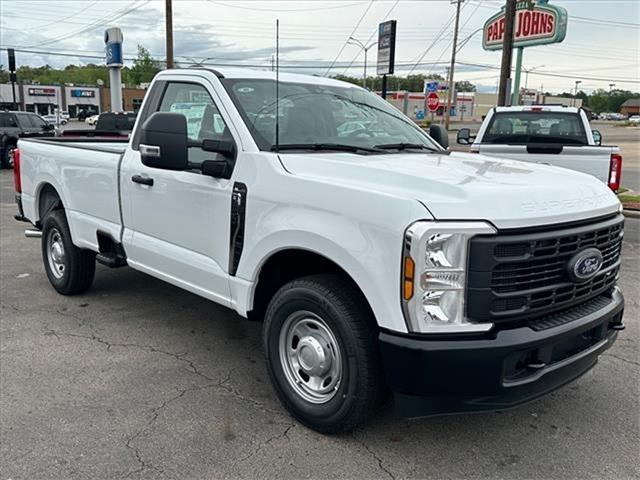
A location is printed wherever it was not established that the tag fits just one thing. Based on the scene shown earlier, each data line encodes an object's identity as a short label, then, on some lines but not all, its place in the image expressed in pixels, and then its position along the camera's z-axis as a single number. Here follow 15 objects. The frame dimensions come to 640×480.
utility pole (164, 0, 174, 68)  23.55
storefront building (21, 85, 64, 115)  83.56
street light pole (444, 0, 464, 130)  51.91
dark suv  18.45
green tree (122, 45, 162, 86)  92.94
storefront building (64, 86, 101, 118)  89.88
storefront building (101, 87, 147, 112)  85.91
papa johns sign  21.50
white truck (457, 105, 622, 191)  7.87
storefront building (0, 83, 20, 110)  81.69
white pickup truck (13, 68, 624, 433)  2.70
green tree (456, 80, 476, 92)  143.00
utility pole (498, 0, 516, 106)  15.86
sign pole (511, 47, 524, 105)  21.27
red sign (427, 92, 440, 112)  32.28
